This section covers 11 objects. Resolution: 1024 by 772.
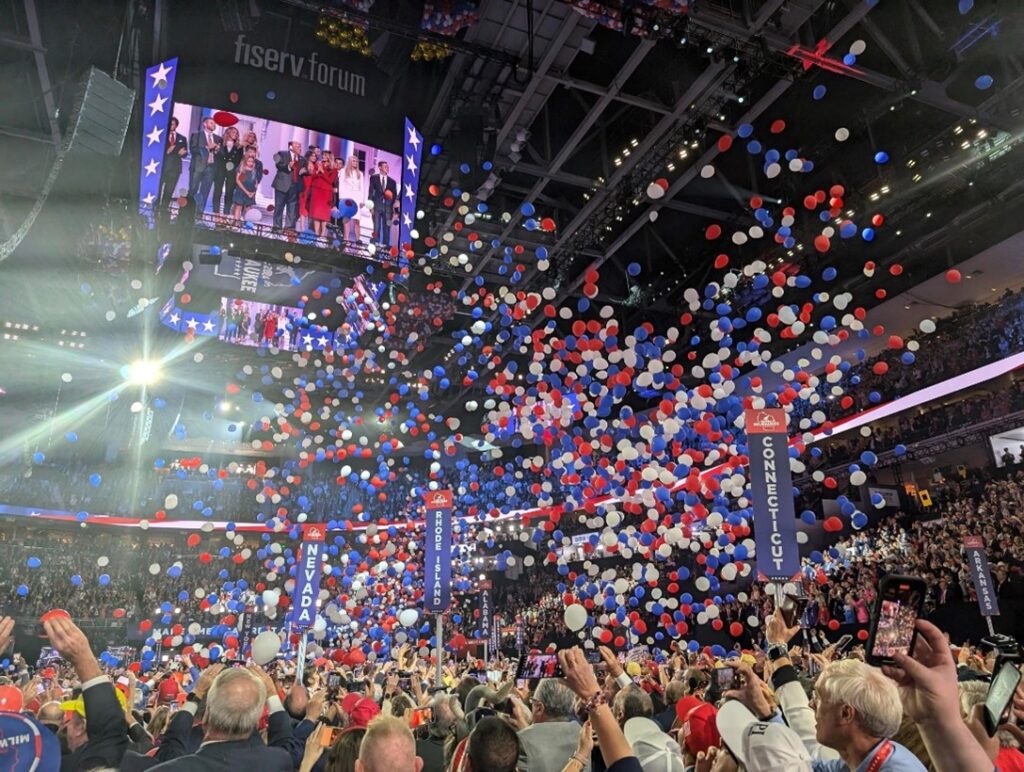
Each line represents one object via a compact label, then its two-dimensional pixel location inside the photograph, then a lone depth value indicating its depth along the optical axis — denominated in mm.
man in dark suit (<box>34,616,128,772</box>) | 2156
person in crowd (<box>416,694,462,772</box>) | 3629
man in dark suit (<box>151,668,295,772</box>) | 2135
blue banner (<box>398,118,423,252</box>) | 9070
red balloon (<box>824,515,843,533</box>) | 8145
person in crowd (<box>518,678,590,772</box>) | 2480
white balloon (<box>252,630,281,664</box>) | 3837
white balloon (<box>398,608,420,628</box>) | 10852
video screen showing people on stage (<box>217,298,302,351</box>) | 12133
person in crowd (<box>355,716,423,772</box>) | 1746
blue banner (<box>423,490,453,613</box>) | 8109
